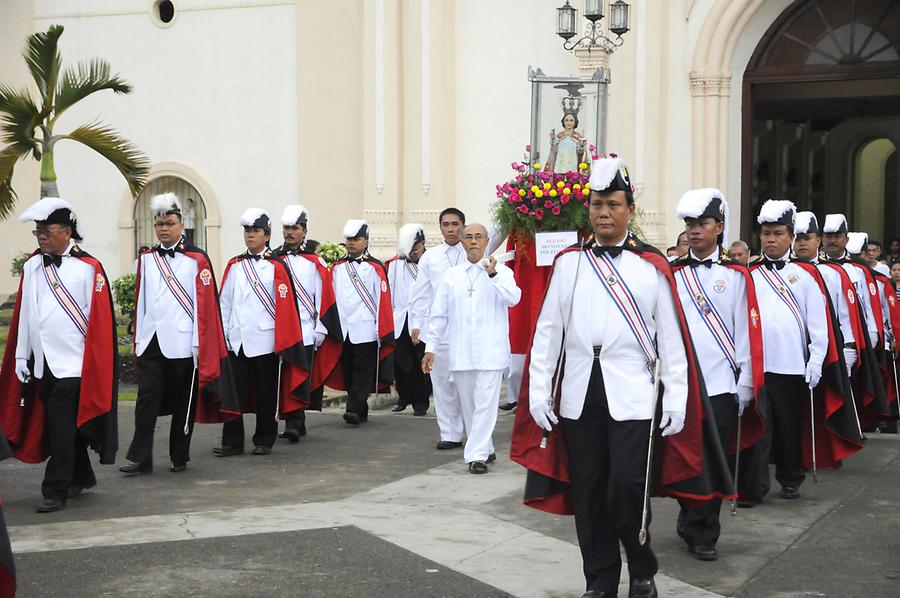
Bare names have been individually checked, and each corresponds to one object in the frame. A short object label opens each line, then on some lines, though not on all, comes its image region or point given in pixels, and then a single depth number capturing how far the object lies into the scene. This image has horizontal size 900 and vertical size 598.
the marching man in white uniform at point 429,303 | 10.77
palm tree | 16.64
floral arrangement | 10.96
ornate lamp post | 16.83
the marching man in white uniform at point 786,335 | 8.70
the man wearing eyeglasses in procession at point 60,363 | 8.41
